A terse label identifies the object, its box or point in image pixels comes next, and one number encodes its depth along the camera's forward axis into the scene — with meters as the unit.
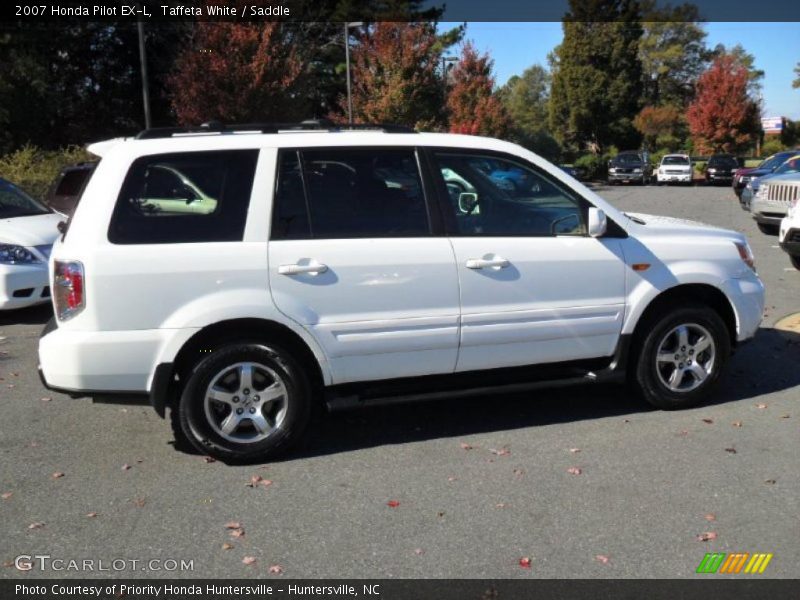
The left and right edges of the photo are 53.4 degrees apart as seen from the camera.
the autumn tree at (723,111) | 51.59
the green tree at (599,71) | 52.59
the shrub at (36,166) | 16.64
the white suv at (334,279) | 4.44
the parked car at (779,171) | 17.41
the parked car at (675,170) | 39.84
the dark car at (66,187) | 10.56
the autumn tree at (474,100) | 34.06
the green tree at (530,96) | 86.56
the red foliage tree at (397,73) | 27.69
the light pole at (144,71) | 20.77
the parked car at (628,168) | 40.31
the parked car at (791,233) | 10.13
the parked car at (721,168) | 38.84
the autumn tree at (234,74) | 21.50
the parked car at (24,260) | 8.40
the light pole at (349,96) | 25.84
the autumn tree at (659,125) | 59.25
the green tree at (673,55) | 72.62
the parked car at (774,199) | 14.19
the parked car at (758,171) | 20.78
